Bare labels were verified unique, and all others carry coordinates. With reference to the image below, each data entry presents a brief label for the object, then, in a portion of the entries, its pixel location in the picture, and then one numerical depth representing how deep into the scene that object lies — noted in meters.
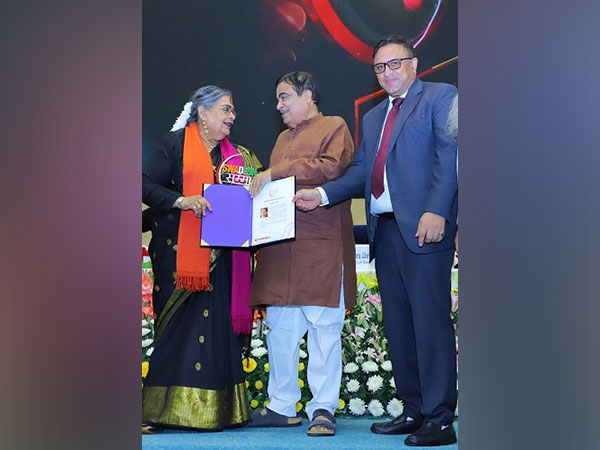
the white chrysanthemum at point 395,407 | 4.51
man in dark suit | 3.50
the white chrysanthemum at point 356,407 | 4.55
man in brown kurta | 3.82
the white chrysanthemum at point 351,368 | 4.66
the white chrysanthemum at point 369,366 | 4.64
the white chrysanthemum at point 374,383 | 4.58
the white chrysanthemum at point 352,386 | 4.58
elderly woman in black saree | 3.91
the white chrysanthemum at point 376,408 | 4.54
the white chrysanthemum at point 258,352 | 4.71
